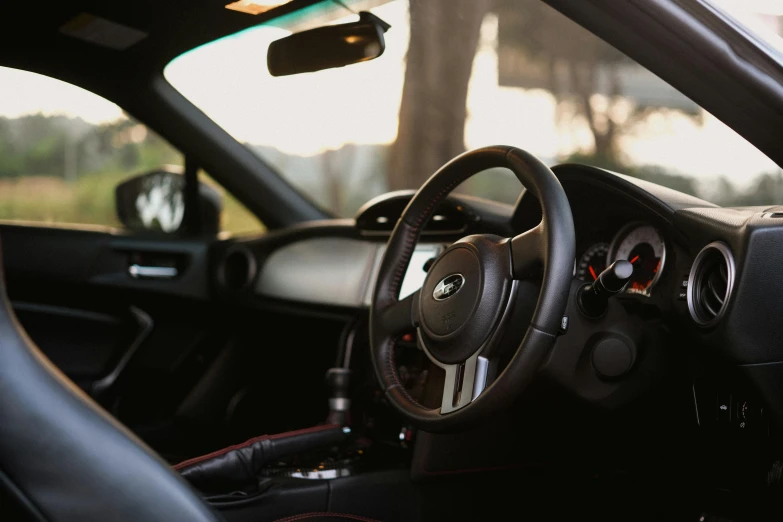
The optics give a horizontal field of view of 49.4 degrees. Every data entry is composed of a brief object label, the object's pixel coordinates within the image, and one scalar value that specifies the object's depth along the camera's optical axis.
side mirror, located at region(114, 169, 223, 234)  2.92
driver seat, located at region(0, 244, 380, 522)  0.80
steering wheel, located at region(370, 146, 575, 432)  1.34
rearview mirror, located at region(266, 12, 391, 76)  1.79
